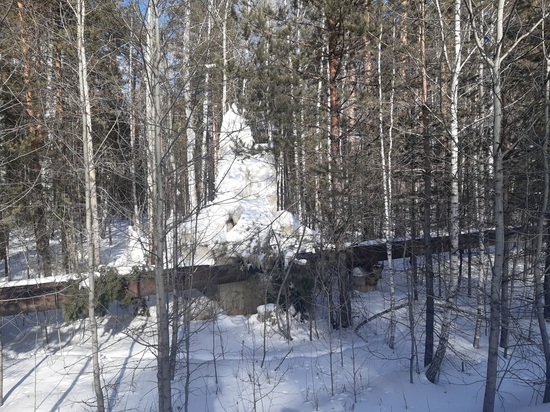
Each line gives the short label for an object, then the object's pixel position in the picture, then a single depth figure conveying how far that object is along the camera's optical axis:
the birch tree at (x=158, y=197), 4.79
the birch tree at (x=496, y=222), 6.10
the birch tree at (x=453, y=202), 8.49
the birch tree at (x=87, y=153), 7.39
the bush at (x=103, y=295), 9.88
